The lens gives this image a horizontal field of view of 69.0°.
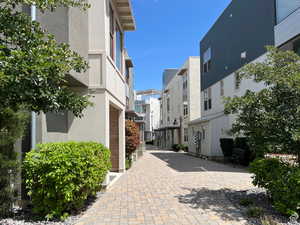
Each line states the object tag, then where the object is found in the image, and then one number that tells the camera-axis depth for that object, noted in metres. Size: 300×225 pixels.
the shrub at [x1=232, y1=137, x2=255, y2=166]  13.01
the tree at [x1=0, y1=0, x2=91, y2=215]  2.70
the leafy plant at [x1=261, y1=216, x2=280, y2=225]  4.40
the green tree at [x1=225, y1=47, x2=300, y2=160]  5.12
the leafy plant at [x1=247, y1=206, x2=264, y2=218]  4.96
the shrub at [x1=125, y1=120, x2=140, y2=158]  12.33
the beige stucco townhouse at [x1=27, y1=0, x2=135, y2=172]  6.16
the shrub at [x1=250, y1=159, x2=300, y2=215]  4.64
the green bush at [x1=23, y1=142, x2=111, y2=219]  4.60
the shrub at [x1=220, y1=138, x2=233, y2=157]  15.61
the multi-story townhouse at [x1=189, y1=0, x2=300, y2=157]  11.51
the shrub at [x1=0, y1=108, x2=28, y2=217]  4.48
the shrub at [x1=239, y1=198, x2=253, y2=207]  5.76
